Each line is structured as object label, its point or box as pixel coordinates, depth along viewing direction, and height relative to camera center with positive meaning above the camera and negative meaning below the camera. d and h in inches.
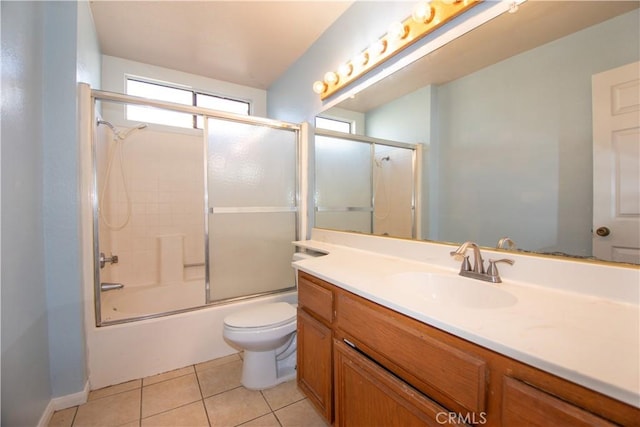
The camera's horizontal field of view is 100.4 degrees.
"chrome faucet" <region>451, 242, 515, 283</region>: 39.3 -8.8
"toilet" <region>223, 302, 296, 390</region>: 60.8 -30.1
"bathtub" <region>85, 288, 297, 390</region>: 63.4 -33.7
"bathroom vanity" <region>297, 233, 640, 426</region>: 19.8 -14.6
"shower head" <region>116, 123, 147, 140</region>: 95.2 +29.6
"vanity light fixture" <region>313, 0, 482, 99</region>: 47.9 +36.6
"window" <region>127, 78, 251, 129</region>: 103.4 +47.9
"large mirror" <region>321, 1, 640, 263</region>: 34.4 +13.9
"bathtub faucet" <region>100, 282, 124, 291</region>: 65.7 -18.8
